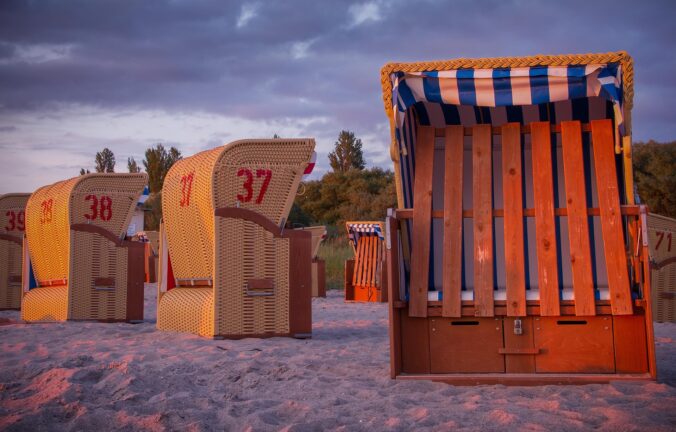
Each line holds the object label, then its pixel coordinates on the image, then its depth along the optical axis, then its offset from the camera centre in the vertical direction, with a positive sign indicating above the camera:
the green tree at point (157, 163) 47.50 +8.52
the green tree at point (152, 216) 37.30 +4.09
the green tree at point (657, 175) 34.19 +5.24
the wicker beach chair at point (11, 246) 12.45 +0.86
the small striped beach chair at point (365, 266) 15.93 +0.55
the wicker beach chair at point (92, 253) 9.62 +0.57
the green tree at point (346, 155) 48.97 +9.11
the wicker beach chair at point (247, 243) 7.60 +0.52
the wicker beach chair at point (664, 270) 11.16 +0.23
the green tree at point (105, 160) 50.29 +9.29
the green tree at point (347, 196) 40.74 +5.58
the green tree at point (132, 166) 48.38 +8.60
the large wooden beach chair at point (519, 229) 4.88 +0.41
